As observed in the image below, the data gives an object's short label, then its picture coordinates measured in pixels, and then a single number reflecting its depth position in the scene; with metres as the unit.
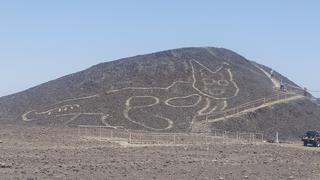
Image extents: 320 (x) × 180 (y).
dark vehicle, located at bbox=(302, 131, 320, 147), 61.25
